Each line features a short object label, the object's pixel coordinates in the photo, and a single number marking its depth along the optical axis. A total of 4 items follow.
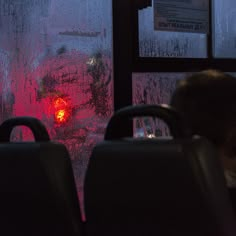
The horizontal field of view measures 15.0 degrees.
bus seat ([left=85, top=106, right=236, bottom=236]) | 2.66
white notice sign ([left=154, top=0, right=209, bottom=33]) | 4.58
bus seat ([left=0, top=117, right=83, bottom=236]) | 2.99
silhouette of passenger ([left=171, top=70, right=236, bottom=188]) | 3.04
